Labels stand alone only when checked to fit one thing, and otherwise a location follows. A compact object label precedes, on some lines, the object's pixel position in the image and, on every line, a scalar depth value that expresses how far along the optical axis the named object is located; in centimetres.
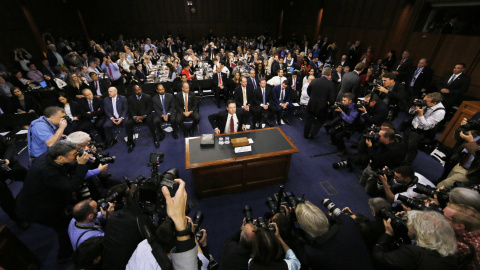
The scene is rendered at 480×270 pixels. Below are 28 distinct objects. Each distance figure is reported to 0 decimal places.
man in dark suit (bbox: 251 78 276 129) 568
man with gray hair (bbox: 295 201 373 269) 162
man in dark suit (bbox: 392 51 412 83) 708
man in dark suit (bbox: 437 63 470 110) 520
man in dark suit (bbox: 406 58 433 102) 616
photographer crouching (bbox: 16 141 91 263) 221
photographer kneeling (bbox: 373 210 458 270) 153
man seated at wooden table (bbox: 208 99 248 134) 425
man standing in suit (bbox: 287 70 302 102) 623
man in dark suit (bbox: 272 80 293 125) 584
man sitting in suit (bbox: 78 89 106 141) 489
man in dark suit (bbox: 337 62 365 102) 511
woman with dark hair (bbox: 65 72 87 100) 540
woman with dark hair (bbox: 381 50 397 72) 786
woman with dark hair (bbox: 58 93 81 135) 474
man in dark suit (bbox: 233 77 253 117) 564
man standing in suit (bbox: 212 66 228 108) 695
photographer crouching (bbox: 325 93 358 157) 439
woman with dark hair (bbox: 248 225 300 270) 149
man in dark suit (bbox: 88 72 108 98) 576
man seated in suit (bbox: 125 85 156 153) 497
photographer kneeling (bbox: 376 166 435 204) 268
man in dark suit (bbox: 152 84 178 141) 529
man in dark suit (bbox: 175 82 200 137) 537
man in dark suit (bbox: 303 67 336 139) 470
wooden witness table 322
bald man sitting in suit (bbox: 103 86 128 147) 491
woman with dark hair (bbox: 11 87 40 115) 507
